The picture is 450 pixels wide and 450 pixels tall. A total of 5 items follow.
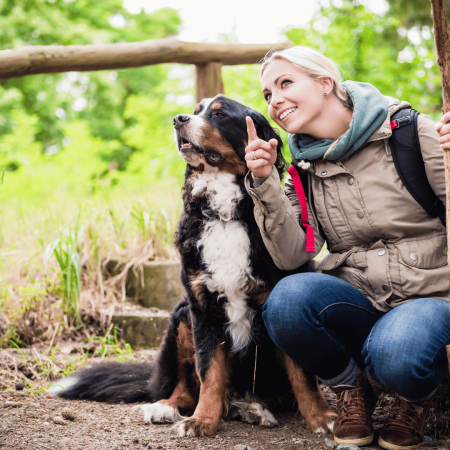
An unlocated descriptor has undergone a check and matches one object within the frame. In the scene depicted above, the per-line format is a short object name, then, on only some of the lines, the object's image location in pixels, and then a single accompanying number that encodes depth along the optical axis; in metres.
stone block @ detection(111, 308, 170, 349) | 3.42
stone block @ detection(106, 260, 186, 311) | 3.80
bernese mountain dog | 2.14
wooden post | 4.45
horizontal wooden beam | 3.43
